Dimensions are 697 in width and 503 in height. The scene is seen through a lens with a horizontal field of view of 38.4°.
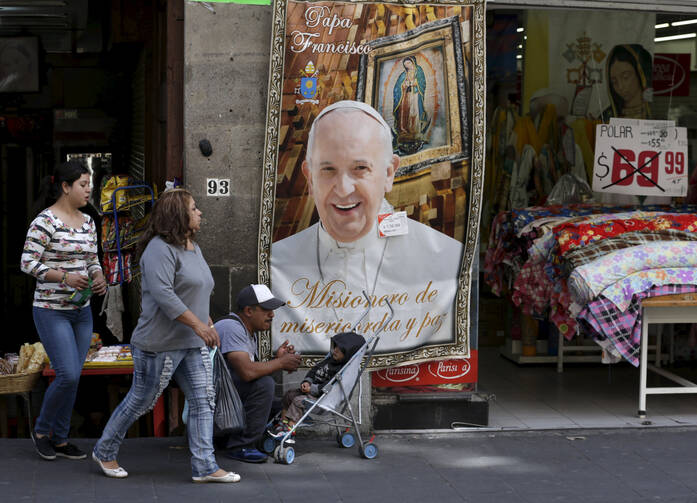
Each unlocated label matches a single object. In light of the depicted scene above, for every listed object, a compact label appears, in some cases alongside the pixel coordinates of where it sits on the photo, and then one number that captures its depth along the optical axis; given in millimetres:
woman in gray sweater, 5855
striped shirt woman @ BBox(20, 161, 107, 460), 6328
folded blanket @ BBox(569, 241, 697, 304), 7648
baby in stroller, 6594
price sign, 9070
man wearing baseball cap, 6500
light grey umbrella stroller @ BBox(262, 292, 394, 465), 6520
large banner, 7055
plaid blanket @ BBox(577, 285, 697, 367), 7652
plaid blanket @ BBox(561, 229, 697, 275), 7891
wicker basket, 6711
